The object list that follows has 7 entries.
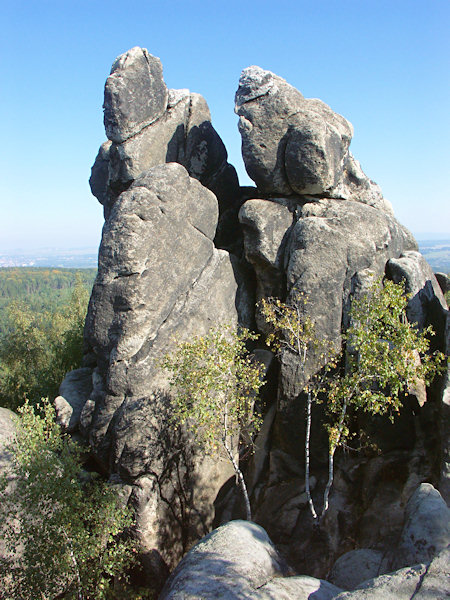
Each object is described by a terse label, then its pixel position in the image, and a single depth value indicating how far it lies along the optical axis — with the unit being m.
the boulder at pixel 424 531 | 11.01
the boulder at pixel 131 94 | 21.72
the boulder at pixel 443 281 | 24.71
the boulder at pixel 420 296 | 18.41
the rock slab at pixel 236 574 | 9.98
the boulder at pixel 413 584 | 8.23
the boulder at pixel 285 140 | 20.11
